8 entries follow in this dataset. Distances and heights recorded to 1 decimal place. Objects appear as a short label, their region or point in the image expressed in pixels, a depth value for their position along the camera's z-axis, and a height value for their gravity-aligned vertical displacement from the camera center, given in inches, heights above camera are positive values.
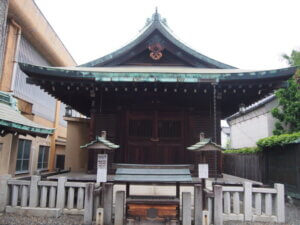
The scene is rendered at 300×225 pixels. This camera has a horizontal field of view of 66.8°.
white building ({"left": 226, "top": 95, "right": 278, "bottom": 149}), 563.2 +81.7
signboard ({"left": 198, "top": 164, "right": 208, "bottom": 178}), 205.3 -18.2
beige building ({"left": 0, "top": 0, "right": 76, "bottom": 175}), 294.0 +122.2
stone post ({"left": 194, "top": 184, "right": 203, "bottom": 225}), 202.2 -47.5
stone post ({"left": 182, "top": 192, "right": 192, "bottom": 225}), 197.0 -50.1
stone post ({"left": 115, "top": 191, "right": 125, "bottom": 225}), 199.2 -53.2
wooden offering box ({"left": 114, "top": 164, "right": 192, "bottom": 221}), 198.2 -29.0
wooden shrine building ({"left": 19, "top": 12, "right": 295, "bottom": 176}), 268.1 +75.5
